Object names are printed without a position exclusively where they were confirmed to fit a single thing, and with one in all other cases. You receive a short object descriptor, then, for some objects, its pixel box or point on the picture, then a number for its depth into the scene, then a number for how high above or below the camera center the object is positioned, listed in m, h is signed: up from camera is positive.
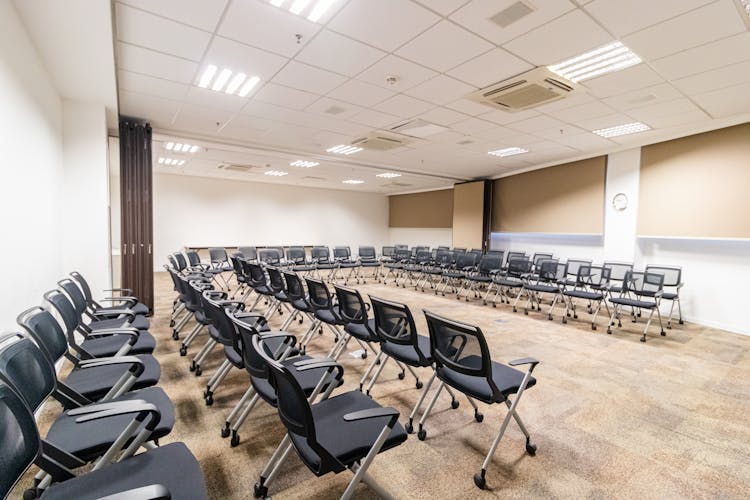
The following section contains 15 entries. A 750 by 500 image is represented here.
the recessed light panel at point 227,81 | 3.98 +1.80
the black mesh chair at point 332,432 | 1.49 -0.96
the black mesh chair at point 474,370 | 2.09 -0.84
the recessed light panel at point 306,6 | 2.71 +1.78
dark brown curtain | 5.59 +0.33
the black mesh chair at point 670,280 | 5.52 -0.61
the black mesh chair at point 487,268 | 7.47 -0.66
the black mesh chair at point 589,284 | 5.75 -0.77
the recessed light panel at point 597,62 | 3.39 +1.83
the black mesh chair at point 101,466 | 1.17 -0.96
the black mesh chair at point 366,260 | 9.95 -0.73
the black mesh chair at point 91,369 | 2.00 -0.91
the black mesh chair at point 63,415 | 1.51 -0.93
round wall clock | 7.06 +0.80
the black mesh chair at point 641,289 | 5.23 -0.77
